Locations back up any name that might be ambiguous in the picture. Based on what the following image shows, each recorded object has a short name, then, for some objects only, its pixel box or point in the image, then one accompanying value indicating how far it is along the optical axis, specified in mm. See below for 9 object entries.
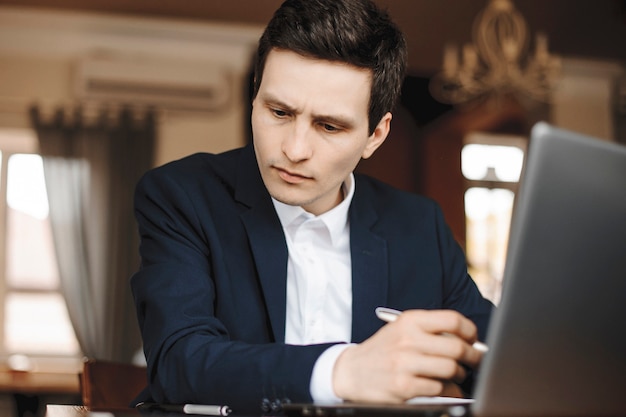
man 1092
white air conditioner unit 6660
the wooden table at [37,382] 5605
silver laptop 691
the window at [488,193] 8156
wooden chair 1467
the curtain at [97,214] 6605
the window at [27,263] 6785
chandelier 4992
